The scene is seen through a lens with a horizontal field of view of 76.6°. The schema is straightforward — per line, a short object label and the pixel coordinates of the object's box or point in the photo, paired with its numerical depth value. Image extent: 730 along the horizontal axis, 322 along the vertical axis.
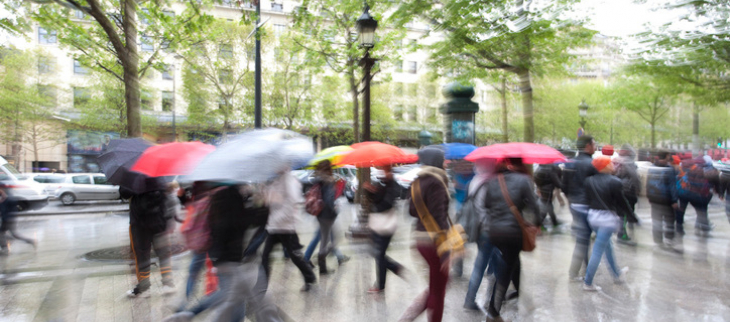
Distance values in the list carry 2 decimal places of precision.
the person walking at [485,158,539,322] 4.04
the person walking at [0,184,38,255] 7.86
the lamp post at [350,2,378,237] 9.04
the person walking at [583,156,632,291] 5.36
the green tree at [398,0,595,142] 9.92
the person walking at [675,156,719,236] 8.66
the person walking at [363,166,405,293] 5.00
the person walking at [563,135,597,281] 5.76
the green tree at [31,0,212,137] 7.63
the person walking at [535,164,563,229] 9.25
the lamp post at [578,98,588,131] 21.12
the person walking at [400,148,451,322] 3.84
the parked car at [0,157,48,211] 15.52
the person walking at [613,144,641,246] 8.80
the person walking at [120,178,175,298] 5.24
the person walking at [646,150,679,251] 8.22
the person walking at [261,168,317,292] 4.79
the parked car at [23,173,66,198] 19.14
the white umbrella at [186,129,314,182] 3.02
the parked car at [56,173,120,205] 19.14
